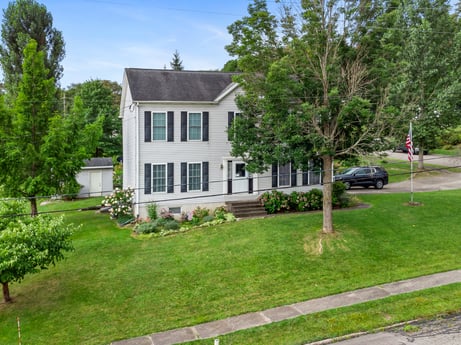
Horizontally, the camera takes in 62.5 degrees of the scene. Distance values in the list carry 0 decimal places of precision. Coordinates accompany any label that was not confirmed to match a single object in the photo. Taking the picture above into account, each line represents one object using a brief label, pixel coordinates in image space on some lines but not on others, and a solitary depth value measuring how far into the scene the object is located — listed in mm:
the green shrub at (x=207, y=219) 18698
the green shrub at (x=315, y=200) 20172
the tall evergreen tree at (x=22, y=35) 31391
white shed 29266
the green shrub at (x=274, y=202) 19750
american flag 17219
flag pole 17789
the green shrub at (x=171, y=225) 17828
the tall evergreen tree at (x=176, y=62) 58344
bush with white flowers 20375
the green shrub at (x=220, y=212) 18875
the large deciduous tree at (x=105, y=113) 39000
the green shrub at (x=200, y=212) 19694
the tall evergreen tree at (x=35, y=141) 16844
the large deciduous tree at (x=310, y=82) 13899
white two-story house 19469
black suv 26734
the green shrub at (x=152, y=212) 19141
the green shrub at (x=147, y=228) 17431
